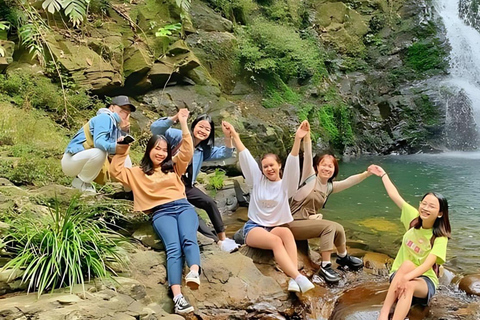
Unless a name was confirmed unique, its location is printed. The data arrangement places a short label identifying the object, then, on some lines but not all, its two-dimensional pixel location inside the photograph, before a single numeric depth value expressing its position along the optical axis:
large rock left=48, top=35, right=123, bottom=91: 8.31
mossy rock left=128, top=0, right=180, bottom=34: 10.29
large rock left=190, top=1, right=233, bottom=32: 12.68
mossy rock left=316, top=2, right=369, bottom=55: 18.17
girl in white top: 3.74
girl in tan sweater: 3.45
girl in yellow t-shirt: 3.25
